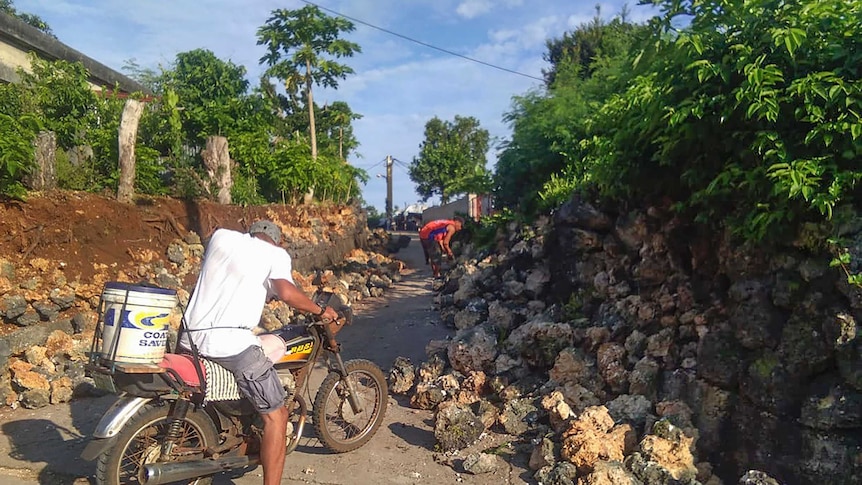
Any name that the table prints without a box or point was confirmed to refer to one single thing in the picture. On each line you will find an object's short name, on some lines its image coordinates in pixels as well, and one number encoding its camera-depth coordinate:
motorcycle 3.45
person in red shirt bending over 13.78
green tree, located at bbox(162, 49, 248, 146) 11.84
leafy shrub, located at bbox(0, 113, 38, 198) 6.89
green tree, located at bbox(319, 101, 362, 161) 20.61
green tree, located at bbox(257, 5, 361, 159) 16.91
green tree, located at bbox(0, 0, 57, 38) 23.81
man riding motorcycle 3.62
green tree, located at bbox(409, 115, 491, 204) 39.91
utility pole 45.44
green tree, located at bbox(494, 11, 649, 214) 10.61
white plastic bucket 3.36
